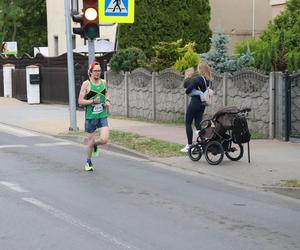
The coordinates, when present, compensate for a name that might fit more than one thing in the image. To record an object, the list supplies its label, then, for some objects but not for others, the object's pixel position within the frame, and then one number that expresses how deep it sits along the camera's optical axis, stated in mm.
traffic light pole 16141
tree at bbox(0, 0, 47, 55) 53656
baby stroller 11148
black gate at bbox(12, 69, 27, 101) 31141
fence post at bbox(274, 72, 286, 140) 14352
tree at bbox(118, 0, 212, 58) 27641
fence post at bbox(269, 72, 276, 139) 14633
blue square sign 16422
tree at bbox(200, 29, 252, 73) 18328
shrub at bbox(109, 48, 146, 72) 22469
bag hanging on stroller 11125
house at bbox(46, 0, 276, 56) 31469
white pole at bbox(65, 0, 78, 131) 17111
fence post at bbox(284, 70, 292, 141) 14172
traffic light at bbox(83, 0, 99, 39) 15234
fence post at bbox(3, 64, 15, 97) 33206
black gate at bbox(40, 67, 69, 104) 27719
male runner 10836
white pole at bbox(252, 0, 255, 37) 32312
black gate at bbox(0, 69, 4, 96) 34438
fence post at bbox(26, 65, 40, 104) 29188
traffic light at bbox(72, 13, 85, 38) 15508
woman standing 12336
